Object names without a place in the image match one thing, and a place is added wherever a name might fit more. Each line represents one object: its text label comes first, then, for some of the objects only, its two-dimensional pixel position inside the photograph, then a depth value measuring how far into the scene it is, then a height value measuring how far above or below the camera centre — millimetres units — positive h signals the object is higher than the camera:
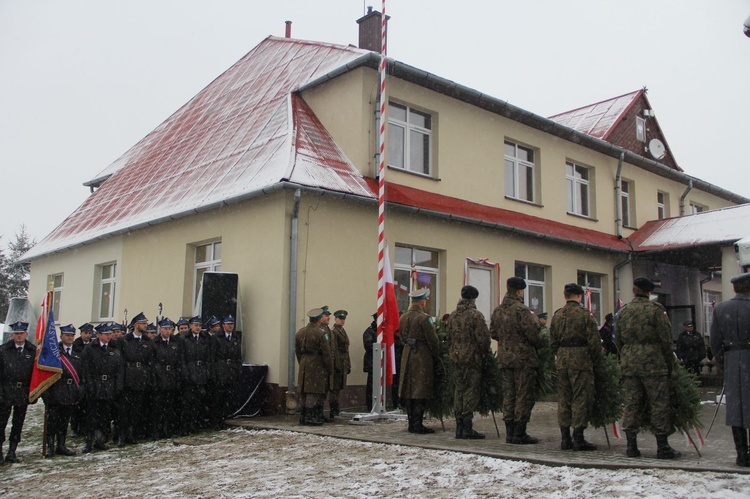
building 12453 +2980
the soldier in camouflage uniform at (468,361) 8703 -80
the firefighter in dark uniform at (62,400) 9648 -679
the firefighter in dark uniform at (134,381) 10219 -443
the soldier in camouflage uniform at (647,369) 7172 -117
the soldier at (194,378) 10609 -401
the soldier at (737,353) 6691 +52
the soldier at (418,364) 9227 -135
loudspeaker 12047 +906
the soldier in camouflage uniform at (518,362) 8195 -77
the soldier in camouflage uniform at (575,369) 7711 -136
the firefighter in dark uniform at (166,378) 10414 -403
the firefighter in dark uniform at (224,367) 10852 -246
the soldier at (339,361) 11133 -135
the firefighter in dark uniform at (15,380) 9359 -420
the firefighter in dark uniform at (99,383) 9961 -467
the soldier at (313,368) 10328 -230
